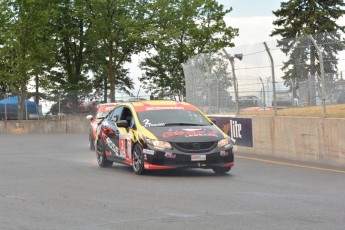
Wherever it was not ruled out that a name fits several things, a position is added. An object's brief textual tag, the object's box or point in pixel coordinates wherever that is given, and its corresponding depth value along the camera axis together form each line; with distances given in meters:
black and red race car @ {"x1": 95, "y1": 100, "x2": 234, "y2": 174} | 12.26
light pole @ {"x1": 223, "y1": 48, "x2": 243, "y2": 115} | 19.62
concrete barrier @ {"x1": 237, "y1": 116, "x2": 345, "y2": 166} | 14.82
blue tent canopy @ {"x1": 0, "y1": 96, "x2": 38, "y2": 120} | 44.97
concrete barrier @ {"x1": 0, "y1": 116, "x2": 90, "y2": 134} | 41.28
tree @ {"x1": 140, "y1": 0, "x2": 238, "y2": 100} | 57.78
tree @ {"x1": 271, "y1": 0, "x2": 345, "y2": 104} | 47.81
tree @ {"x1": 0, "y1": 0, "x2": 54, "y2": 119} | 47.59
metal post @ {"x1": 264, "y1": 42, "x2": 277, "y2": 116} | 17.28
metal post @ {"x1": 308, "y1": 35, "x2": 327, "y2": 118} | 15.27
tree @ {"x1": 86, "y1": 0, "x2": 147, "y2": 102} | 54.88
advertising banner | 19.02
